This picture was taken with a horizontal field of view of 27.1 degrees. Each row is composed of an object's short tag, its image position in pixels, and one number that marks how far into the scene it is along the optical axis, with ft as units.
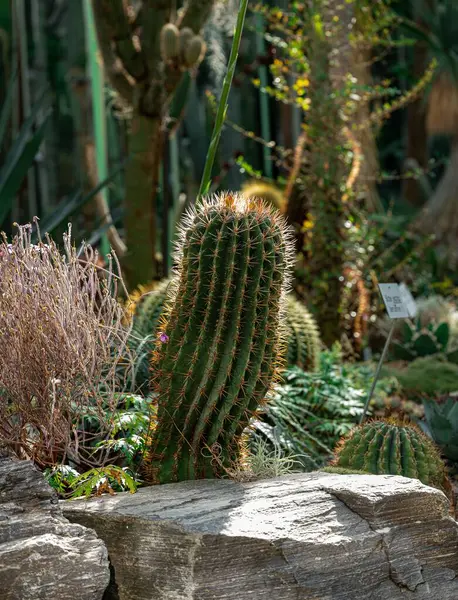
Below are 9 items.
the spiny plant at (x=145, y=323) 16.21
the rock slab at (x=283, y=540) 9.95
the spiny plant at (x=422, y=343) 25.16
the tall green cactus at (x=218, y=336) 12.03
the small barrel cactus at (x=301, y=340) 18.88
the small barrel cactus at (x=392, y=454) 13.37
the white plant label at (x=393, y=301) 15.53
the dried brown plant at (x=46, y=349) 11.92
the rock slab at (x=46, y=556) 9.25
